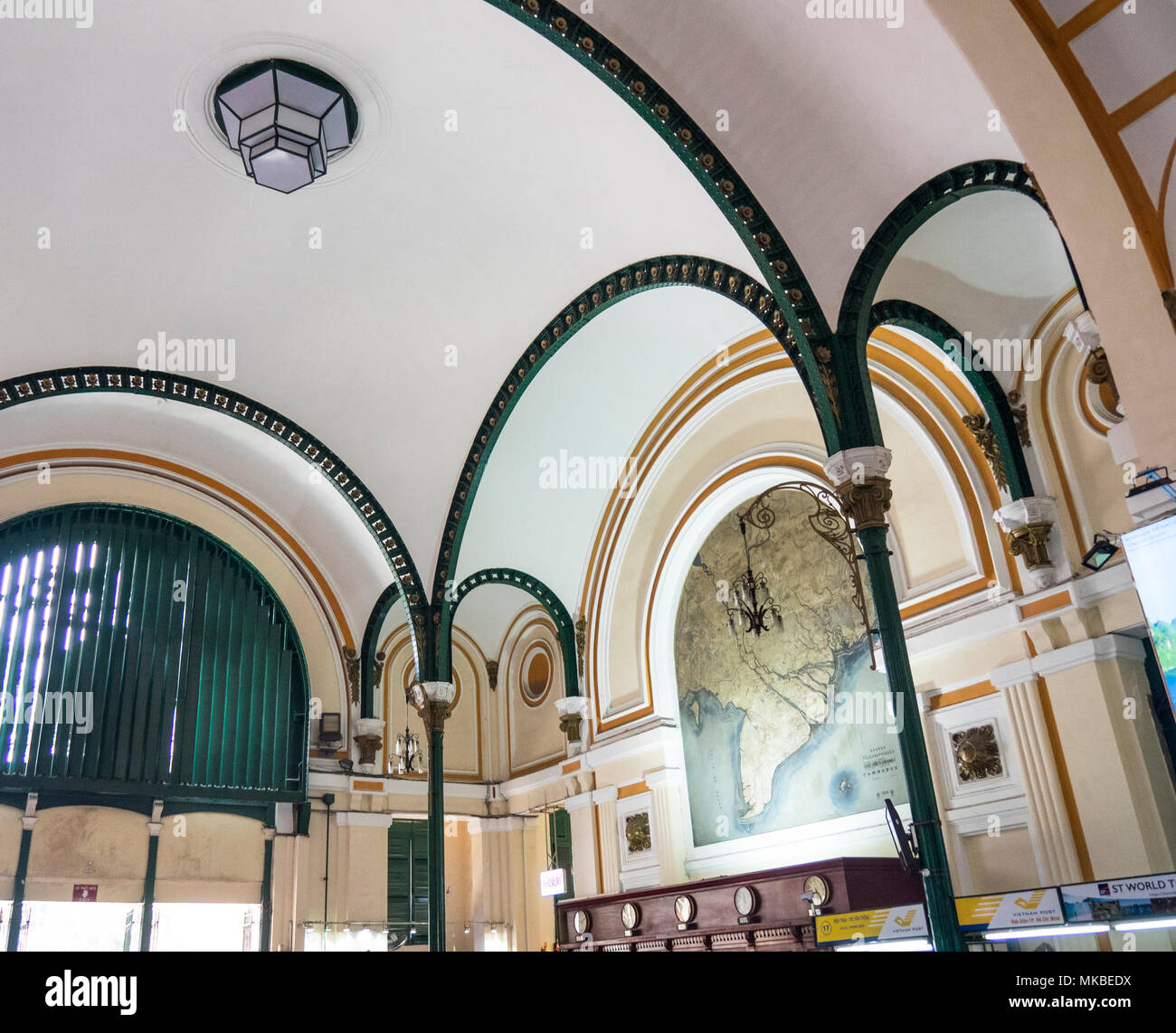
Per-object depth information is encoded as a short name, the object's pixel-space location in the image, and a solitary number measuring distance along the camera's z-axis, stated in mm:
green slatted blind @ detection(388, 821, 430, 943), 15273
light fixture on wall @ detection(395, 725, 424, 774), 14336
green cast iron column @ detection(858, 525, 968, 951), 6457
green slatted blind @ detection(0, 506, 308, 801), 13406
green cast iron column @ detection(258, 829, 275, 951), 14297
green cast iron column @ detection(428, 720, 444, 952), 11453
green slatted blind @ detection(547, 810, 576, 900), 15266
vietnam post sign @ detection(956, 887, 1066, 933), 5973
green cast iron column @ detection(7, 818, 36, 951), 12508
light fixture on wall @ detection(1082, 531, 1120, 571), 7133
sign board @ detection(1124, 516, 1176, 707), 4199
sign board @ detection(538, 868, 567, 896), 14141
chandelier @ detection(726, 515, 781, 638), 11898
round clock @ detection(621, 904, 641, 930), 11336
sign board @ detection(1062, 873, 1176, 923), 5410
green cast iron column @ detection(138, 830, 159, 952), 13484
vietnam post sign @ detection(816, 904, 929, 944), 6715
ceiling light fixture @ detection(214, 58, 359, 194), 8891
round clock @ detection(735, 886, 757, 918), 9752
